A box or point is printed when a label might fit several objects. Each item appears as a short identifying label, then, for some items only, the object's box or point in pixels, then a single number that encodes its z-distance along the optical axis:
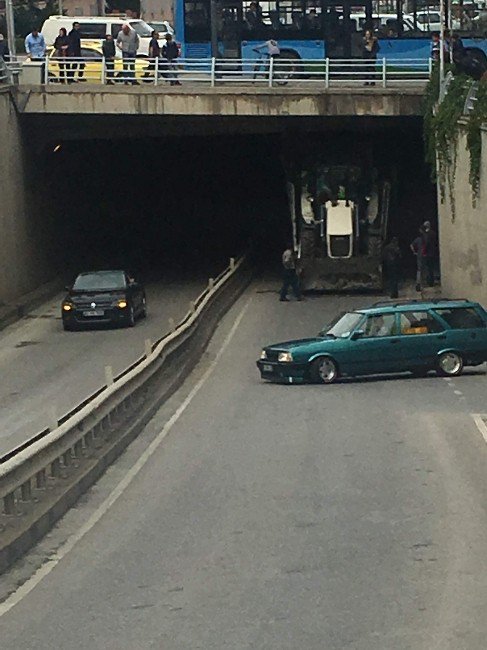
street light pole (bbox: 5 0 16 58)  46.88
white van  58.50
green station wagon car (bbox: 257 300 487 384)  28.33
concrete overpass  45.38
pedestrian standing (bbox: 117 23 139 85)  46.22
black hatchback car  40.06
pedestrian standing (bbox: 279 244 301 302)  43.84
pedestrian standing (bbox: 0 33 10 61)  46.06
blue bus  46.25
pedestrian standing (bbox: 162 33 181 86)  46.14
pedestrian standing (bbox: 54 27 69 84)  46.41
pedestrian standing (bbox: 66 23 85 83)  46.44
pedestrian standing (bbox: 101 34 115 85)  47.70
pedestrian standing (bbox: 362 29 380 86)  45.53
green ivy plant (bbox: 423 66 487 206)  37.25
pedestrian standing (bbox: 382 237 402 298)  43.62
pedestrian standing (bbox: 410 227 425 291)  44.09
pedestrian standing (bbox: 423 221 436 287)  43.97
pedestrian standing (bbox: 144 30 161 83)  45.98
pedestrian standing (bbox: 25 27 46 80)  46.81
